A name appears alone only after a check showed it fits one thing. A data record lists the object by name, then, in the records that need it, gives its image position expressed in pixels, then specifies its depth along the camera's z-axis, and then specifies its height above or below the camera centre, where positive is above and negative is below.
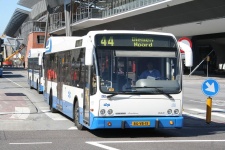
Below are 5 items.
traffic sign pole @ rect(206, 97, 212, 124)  15.14 -1.45
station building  46.66 +5.13
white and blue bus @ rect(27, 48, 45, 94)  27.77 -0.56
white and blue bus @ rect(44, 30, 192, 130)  11.29 -0.47
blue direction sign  15.08 -0.80
